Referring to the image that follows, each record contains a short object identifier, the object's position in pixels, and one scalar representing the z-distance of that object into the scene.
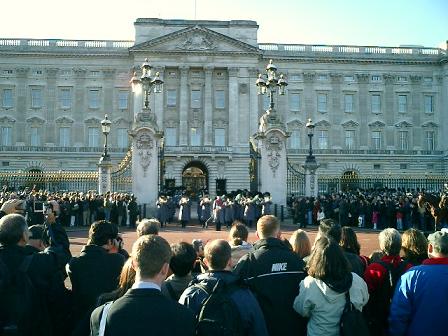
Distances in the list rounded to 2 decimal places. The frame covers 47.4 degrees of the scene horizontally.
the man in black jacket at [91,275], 5.38
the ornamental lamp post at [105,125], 29.61
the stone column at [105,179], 26.59
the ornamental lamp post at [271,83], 24.27
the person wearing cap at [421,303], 4.79
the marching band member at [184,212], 23.09
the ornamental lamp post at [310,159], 27.56
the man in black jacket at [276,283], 5.15
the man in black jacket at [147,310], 3.42
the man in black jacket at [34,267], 5.09
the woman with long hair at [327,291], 4.80
